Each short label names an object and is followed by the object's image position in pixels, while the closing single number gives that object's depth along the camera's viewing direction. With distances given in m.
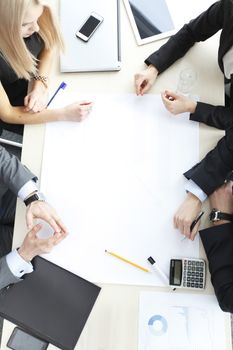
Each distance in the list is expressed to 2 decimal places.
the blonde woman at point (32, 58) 0.98
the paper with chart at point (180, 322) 0.94
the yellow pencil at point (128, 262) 0.99
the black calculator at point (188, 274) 0.96
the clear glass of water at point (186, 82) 1.14
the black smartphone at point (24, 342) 0.95
